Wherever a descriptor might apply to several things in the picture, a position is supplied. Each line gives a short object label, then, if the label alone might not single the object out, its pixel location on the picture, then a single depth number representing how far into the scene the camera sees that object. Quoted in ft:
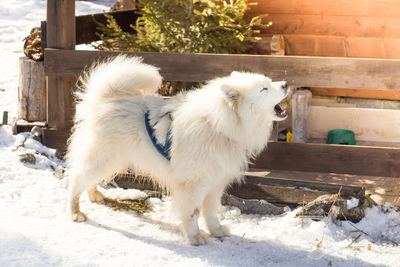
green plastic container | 22.90
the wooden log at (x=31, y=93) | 20.29
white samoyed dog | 12.22
